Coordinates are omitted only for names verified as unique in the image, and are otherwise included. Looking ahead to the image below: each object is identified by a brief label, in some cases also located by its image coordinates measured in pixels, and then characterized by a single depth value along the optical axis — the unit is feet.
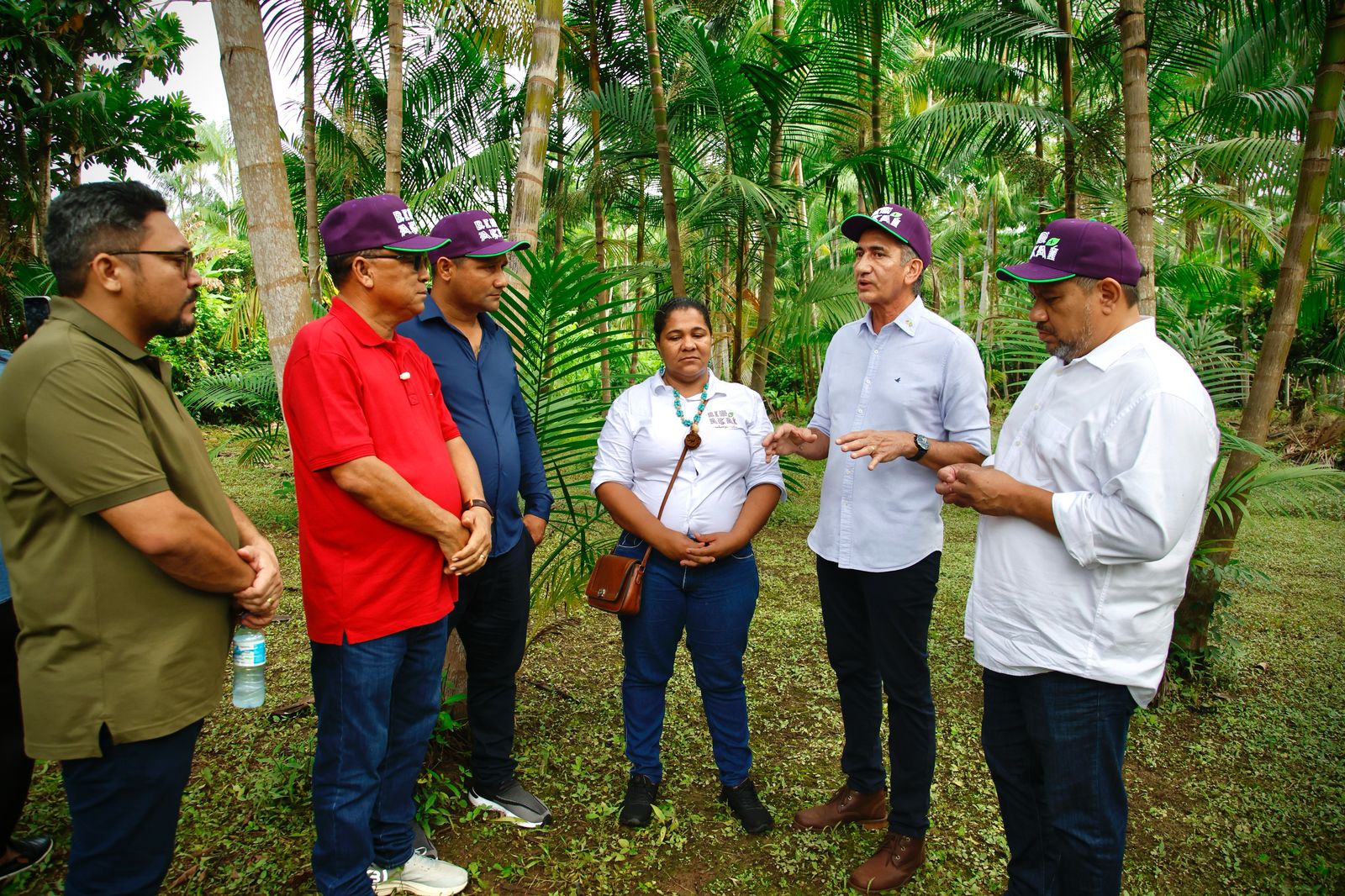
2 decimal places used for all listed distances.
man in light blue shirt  9.16
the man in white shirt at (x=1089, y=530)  6.36
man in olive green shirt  5.53
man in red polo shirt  7.43
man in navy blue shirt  9.59
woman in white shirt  10.04
